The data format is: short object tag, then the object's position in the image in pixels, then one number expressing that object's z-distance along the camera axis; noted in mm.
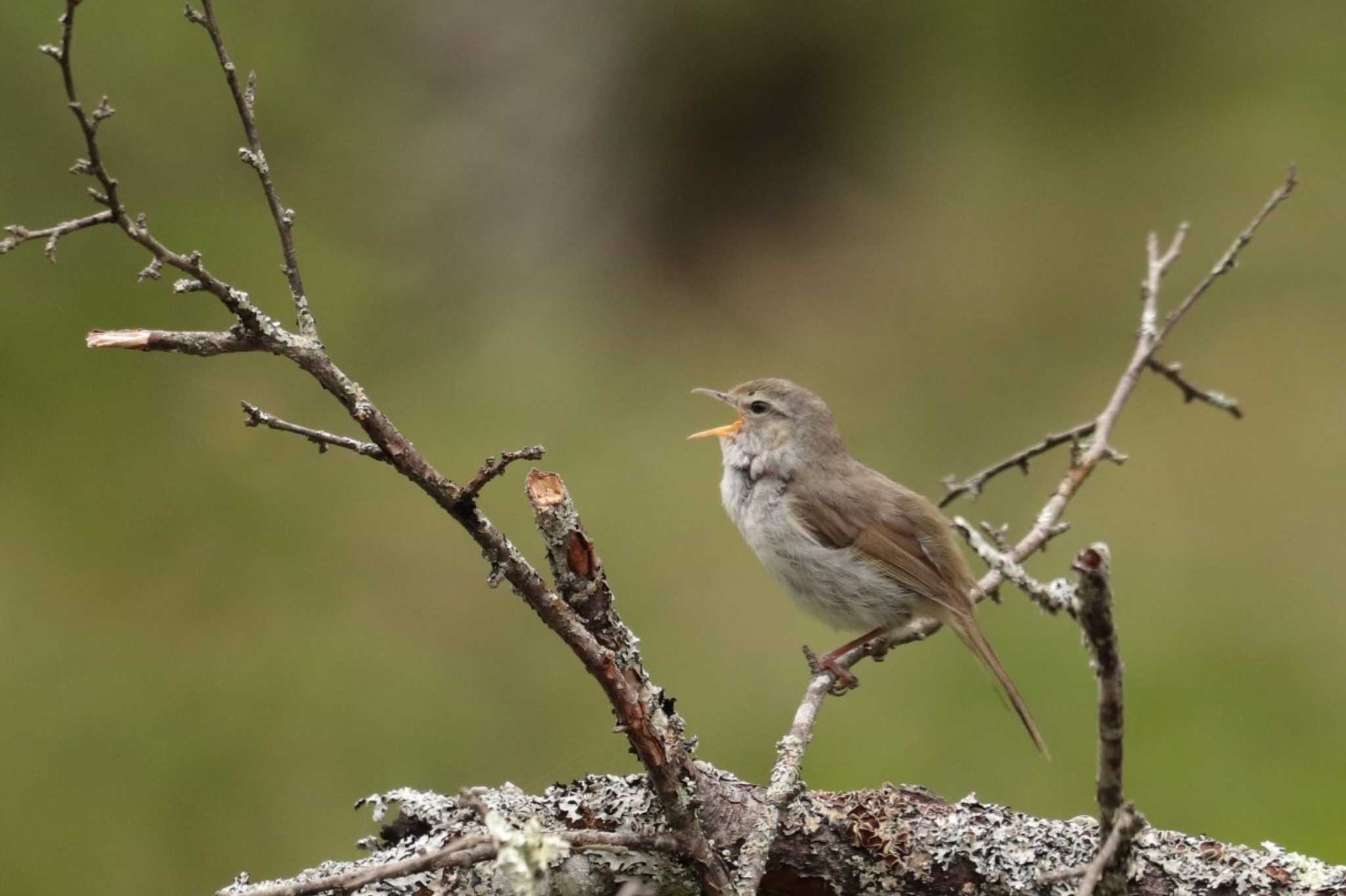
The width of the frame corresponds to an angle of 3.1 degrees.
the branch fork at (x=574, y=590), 5229
